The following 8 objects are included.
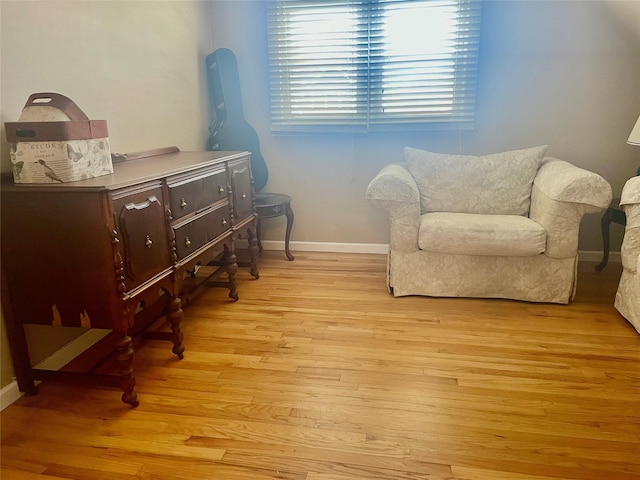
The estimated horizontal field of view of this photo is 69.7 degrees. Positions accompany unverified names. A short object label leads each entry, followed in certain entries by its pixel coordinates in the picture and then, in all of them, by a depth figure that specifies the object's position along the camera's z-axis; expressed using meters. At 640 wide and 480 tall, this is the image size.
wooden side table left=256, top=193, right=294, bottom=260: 3.18
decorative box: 1.58
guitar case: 3.32
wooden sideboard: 1.57
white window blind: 3.15
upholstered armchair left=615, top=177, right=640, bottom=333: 2.24
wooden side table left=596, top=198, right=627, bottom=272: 2.82
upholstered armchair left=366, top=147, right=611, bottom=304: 2.49
